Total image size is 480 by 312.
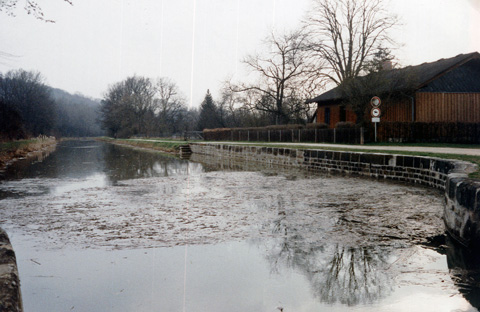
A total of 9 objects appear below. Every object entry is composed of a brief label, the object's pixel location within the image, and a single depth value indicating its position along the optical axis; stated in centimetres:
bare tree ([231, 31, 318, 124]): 4122
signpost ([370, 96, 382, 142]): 1995
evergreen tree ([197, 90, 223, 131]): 6483
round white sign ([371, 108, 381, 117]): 2002
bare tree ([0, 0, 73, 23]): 777
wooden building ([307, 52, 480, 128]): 2550
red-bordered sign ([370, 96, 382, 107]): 1998
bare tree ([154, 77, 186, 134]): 7318
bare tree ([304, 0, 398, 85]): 3438
